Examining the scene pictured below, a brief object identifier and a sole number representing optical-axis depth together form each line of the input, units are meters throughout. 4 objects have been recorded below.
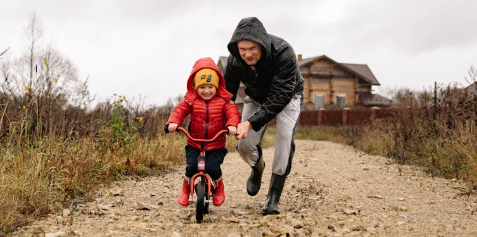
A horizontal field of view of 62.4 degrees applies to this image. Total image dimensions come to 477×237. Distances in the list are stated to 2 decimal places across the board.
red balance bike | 3.45
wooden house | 32.97
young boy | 3.73
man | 3.62
